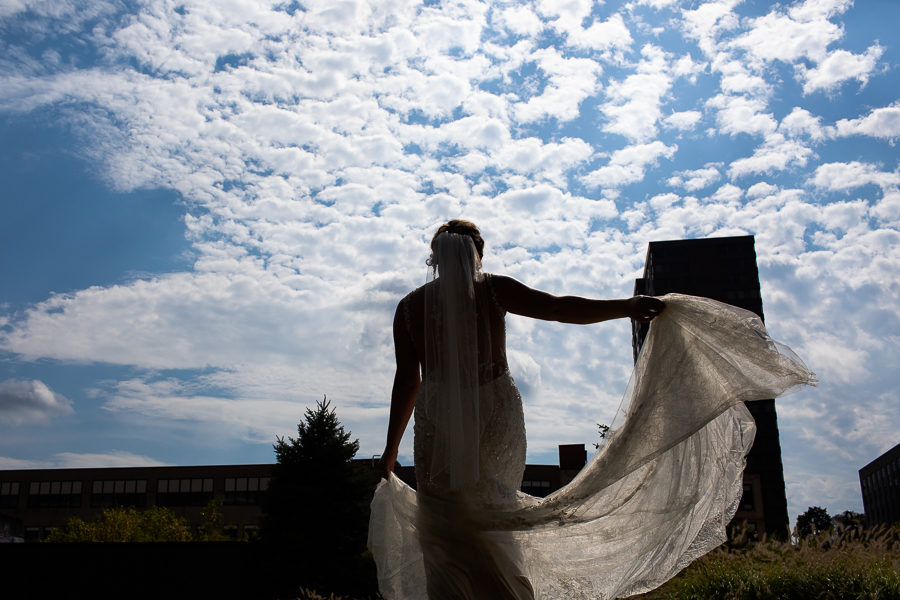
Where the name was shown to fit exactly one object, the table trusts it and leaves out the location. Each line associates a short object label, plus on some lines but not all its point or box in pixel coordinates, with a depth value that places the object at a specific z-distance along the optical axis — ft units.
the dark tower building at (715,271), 295.07
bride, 10.03
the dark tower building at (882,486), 300.40
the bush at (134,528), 117.91
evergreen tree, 73.61
